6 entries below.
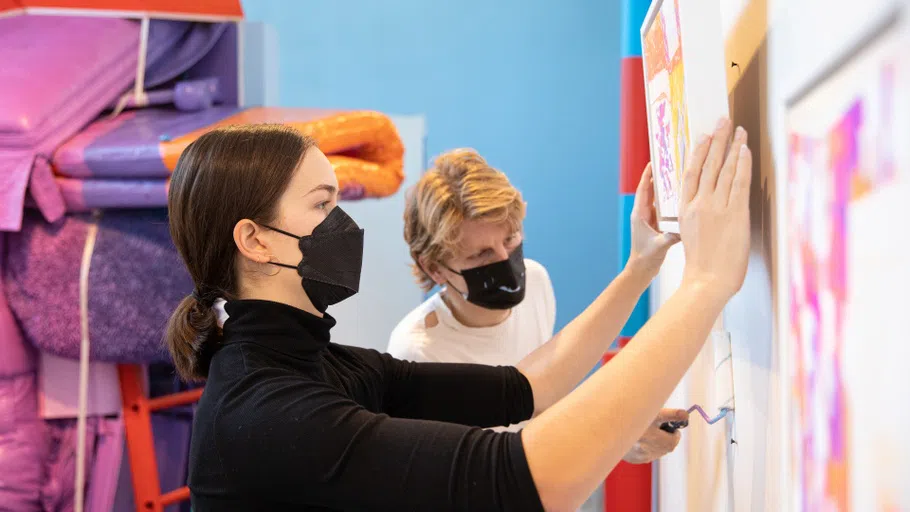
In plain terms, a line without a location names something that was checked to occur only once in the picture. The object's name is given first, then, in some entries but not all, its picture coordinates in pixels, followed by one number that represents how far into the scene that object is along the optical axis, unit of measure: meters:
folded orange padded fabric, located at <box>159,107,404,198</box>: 2.02
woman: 0.75
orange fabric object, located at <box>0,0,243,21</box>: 2.32
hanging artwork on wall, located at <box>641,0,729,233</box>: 0.81
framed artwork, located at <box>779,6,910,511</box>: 0.52
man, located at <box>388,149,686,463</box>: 1.59
